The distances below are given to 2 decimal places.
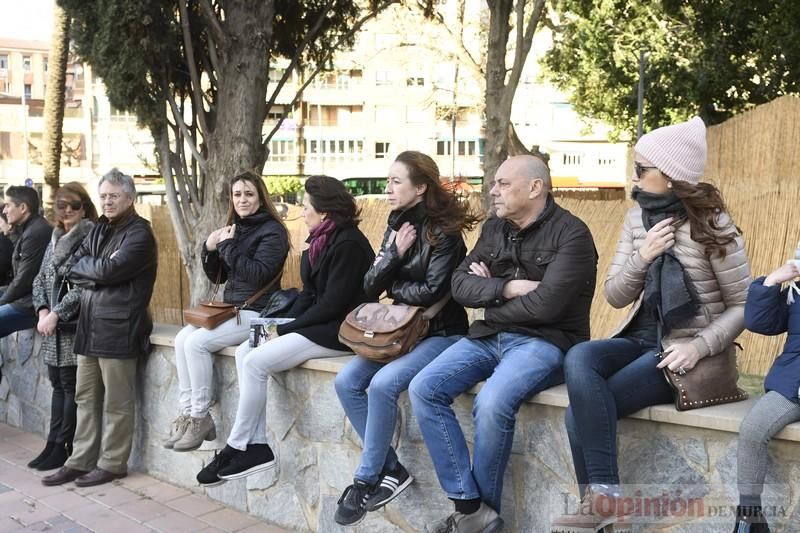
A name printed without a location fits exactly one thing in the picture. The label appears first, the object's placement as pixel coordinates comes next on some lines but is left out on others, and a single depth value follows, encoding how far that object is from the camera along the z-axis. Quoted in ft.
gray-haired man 18.03
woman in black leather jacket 13.05
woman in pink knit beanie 10.94
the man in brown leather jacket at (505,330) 11.92
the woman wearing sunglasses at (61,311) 18.95
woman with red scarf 14.90
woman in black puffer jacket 16.47
